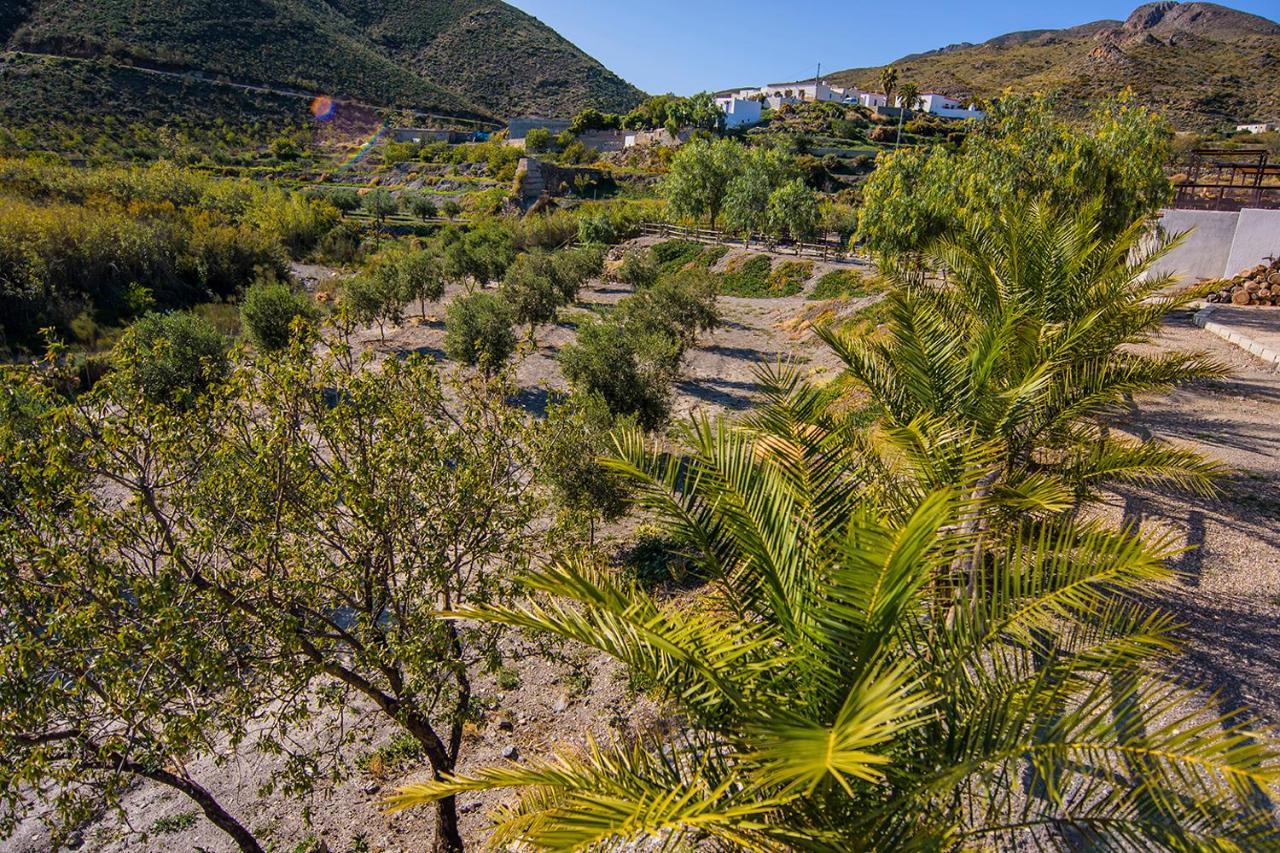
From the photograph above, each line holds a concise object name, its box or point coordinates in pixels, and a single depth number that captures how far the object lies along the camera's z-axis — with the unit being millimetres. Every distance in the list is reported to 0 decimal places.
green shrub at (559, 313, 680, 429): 14289
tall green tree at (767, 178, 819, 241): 32969
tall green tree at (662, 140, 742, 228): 40031
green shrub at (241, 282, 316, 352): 19423
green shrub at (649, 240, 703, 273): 37250
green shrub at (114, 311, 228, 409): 15125
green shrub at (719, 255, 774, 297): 31734
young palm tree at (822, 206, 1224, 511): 4668
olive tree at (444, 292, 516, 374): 18141
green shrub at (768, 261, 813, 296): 30641
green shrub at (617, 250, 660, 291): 31516
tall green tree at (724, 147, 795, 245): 35156
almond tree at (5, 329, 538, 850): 4633
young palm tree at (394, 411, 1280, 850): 2453
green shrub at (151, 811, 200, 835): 6182
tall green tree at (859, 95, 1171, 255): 12750
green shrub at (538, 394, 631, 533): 9992
